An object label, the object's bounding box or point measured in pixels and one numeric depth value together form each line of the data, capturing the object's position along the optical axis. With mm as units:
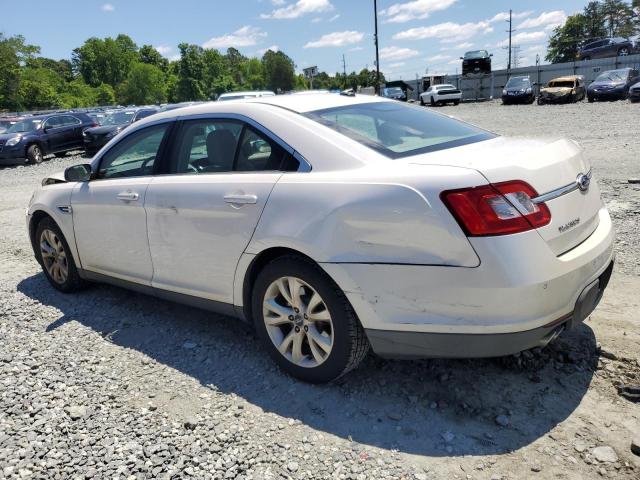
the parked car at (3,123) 23266
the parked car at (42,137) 18188
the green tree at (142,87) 91250
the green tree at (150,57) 135125
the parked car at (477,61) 44625
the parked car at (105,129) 18578
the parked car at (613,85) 27312
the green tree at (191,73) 91562
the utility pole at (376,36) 42031
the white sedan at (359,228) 2402
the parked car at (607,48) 41875
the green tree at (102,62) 115562
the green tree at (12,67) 58219
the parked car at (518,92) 31906
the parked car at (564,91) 29125
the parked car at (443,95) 38938
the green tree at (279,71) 99125
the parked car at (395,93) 46081
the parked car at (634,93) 24125
